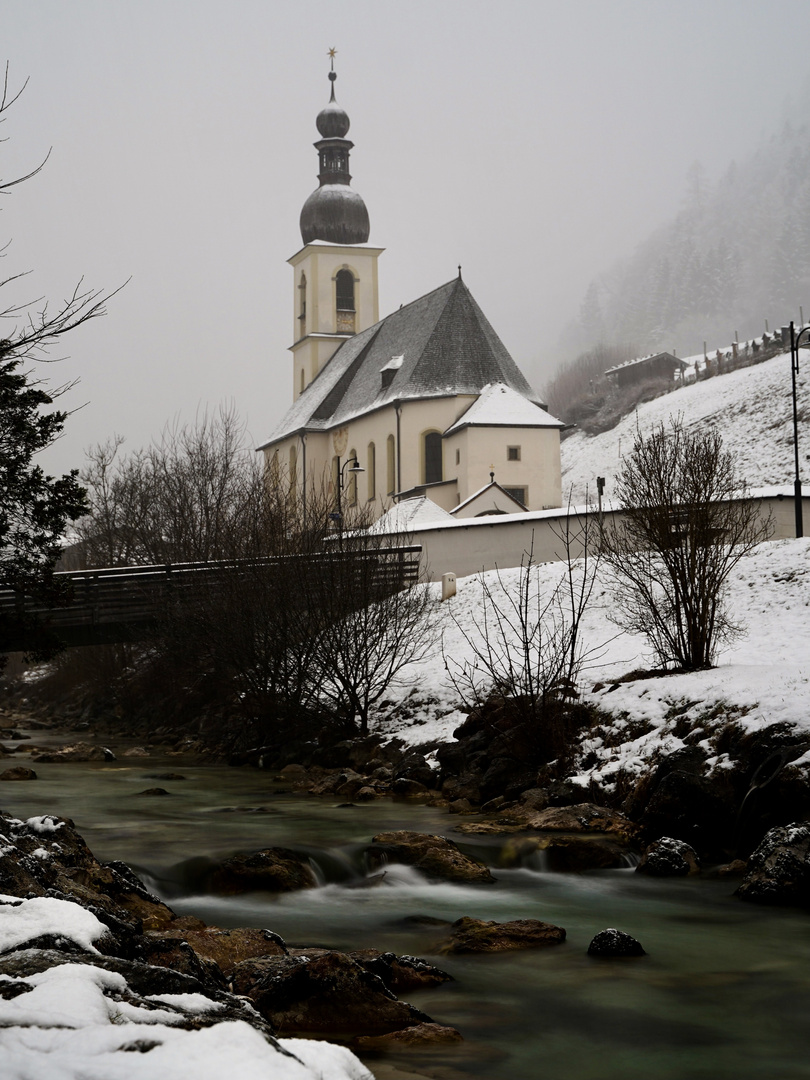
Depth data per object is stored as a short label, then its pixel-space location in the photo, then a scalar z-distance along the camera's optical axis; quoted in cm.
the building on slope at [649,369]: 10212
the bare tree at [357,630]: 2242
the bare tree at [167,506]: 3525
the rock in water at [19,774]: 1962
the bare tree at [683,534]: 1781
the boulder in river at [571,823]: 1427
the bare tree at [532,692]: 1753
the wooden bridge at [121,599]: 2809
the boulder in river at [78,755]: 2350
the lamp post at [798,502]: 2820
